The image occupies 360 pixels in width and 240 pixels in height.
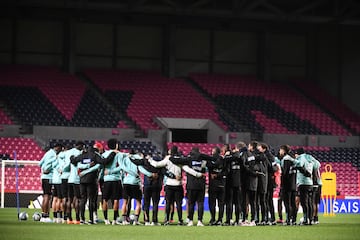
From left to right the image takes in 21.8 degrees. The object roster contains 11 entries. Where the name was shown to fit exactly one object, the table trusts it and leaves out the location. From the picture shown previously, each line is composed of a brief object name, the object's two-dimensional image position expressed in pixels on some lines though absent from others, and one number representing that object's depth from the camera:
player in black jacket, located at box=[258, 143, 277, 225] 25.53
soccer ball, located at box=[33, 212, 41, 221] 26.17
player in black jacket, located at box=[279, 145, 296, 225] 25.58
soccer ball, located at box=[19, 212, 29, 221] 26.28
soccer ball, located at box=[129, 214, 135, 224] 25.62
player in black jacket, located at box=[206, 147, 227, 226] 24.53
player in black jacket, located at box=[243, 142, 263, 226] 24.84
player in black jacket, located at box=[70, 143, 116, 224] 23.91
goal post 35.72
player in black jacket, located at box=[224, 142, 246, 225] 25.00
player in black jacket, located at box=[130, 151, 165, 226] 25.02
